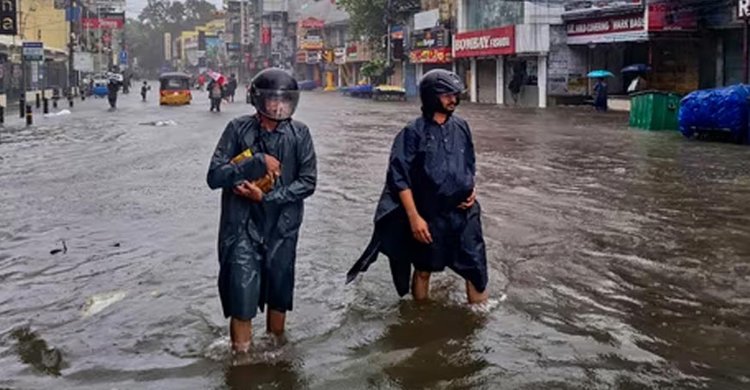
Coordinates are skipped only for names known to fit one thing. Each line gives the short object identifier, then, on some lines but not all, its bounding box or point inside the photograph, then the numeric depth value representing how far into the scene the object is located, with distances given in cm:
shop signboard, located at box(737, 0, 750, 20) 2369
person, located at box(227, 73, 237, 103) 4875
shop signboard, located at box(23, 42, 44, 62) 3769
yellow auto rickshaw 4606
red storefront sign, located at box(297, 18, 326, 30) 8197
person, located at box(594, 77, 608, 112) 3362
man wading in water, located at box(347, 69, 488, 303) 563
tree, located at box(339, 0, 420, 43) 5844
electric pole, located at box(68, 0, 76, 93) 5641
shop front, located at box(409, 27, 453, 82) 4950
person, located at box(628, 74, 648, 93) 3201
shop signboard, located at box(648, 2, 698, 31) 2934
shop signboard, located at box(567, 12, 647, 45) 3111
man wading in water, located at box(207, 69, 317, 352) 479
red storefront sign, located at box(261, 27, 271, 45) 9894
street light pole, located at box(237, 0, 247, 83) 11284
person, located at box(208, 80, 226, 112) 3659
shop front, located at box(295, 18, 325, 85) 8194
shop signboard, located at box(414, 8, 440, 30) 5122
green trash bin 2308
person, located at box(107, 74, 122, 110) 4219
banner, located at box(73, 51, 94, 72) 6388
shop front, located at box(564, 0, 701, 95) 2948
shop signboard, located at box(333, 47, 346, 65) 7519
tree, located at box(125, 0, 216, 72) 15738
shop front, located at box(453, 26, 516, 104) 4069
